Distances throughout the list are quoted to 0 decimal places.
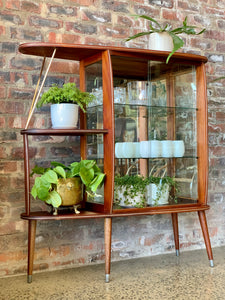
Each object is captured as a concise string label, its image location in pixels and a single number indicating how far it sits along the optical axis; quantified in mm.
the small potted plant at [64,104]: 2570
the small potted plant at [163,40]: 2779
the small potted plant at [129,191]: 2660
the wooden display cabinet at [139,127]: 2551
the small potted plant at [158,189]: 2770
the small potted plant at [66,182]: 2469
